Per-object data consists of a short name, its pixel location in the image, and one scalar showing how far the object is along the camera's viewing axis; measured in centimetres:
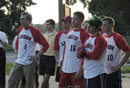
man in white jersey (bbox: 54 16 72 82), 1233
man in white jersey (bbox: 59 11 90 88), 997
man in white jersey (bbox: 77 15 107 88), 873
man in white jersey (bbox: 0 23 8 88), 1396
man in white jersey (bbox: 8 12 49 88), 1114
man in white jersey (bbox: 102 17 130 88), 1018
